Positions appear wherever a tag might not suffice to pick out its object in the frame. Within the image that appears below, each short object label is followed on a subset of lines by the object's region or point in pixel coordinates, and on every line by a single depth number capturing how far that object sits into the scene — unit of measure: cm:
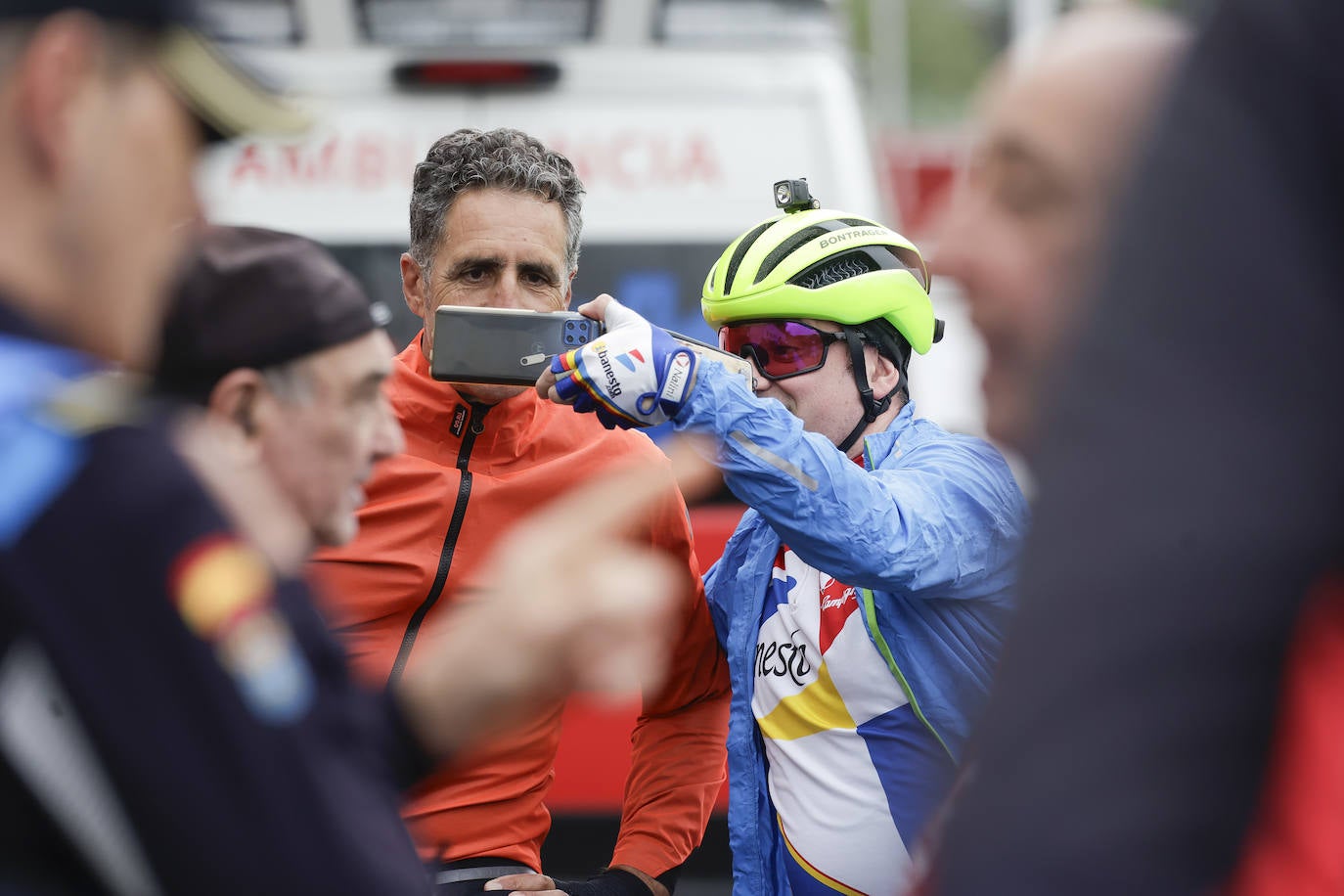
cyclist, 484
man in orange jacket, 498
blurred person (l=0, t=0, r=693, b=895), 255
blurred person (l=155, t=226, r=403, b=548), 443
